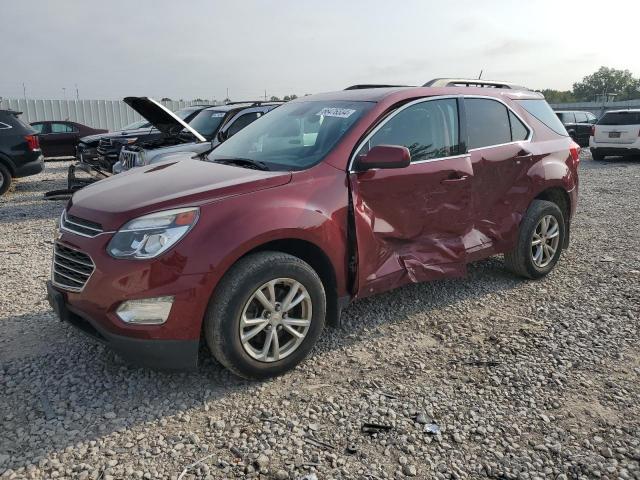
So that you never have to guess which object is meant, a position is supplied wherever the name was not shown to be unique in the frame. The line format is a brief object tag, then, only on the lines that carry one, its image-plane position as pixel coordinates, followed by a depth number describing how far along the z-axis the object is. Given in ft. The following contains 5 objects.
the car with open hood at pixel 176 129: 25.79
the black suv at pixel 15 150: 33.50
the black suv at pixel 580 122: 72.28
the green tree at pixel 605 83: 329.72
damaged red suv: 9.54
